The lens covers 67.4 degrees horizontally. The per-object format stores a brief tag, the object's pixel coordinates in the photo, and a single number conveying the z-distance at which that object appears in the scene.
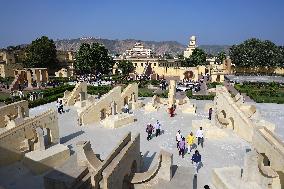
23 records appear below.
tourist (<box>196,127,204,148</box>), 13.05
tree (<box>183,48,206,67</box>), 56.01
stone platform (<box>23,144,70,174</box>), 10.40
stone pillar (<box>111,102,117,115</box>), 18.25
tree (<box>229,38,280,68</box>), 50.86
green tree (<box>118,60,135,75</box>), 50.42
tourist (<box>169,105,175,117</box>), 18.54
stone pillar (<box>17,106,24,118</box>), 15.73
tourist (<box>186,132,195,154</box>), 12.40
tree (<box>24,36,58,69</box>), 45.36
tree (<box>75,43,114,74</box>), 42.70
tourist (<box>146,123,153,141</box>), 14.16
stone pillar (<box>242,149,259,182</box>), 8.68
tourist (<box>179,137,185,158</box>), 11.94
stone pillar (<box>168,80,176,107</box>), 20.13
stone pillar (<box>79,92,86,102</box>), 22.56
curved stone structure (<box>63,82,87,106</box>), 22.13
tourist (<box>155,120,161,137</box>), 14.74
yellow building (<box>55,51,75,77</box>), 47.70
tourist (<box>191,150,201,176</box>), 10.70
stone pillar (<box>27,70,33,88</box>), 33.70
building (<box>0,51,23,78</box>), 46.07
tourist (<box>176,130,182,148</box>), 12.70
